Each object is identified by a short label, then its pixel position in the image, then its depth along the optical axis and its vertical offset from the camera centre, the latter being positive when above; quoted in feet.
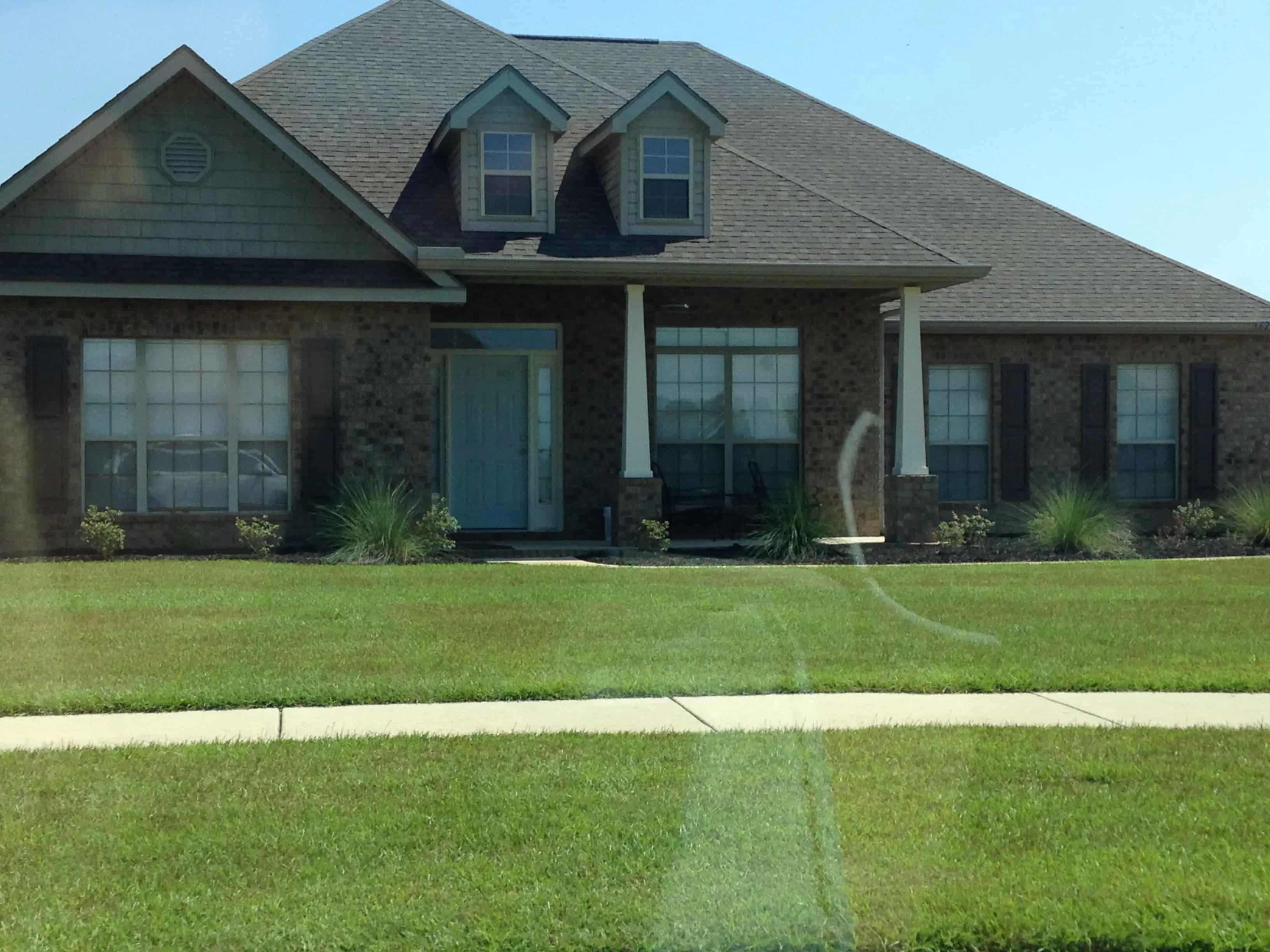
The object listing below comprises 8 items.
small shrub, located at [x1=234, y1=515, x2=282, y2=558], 58.08 -3.01
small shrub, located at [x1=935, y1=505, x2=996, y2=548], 60.80 -3.05
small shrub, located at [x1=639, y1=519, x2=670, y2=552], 59.62 -3.09
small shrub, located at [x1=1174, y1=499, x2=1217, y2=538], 68.74 -2.96
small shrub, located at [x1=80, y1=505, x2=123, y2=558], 56.85 -2.87
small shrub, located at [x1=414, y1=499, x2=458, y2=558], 57.21 -2.83
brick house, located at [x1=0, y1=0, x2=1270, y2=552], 58.54 +5.76
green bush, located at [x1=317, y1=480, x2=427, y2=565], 55.67 -2.66
